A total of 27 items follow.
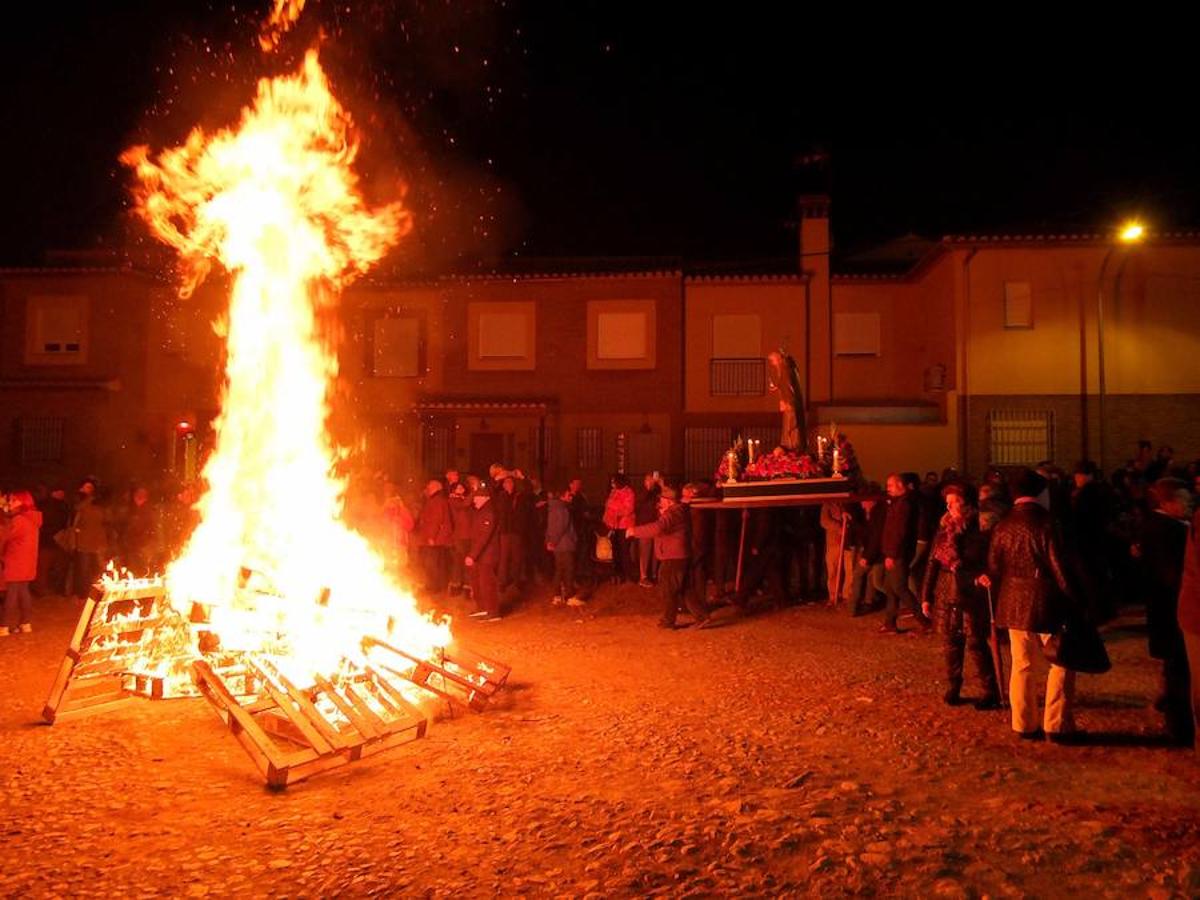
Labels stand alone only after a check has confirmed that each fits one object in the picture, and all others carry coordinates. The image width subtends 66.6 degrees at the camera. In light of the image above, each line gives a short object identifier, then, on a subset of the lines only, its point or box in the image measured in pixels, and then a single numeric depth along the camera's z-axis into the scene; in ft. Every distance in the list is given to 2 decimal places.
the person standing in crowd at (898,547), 35.29
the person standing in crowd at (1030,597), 20.92
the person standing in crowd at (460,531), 45.16
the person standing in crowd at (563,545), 43.29
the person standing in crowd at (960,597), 23.93
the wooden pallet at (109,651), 23.94
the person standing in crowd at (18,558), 35.99
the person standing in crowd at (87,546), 45.55
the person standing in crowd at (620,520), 45.39
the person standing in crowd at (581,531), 45.75
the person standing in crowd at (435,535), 45.65
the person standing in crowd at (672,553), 36.35
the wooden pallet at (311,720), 19.44
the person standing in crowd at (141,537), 48.26
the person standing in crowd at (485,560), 40.96
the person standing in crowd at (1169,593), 20.98
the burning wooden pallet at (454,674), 23.80
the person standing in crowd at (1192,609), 19.06
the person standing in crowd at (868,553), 36.83
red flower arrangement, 40.11
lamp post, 69.10
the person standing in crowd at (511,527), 42.09
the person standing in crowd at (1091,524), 34.01
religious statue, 42.47
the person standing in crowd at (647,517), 43.98
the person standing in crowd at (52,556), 46.93
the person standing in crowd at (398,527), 46.06
